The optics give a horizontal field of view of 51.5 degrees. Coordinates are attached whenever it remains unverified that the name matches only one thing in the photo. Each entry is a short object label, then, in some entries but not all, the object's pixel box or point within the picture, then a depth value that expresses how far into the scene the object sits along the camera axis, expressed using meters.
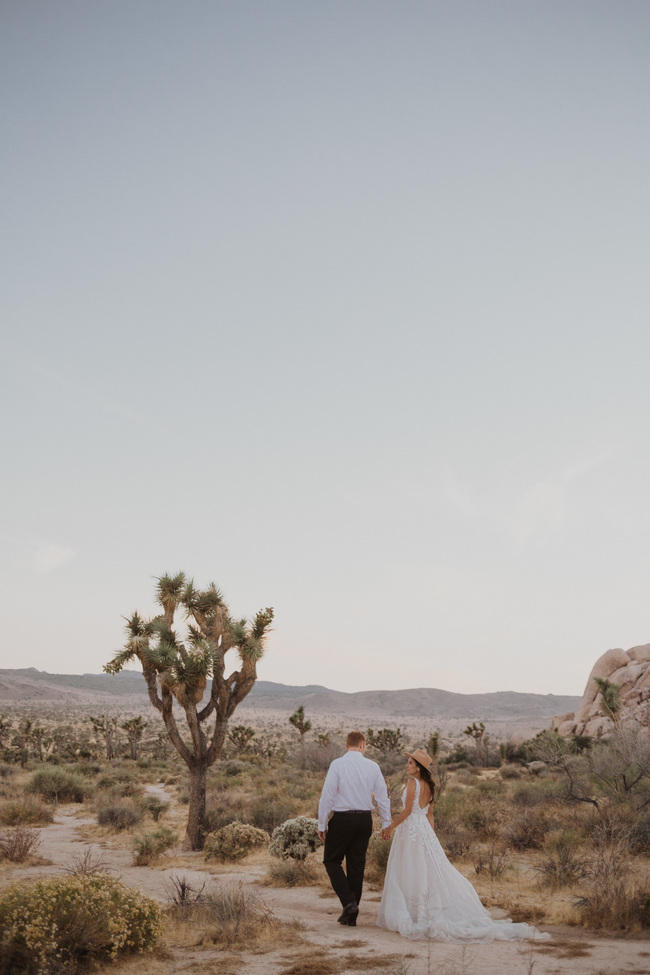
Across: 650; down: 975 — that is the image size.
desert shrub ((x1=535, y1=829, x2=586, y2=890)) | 9.51
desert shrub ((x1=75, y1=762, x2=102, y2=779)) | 28.64
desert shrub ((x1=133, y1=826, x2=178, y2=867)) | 12.45
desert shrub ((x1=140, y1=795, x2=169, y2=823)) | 18.92
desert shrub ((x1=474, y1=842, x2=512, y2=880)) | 10.20
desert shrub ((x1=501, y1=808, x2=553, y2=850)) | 13.10
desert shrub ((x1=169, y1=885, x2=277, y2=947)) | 6.61
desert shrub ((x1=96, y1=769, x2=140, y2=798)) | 23.30
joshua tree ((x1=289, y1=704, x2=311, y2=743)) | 38.47
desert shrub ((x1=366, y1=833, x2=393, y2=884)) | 10.55
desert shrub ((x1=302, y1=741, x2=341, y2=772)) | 30.15
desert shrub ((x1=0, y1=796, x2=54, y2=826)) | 17.34
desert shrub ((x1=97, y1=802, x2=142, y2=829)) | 16.94
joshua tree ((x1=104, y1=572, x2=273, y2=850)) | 14.20
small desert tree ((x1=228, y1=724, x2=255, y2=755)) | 40.04
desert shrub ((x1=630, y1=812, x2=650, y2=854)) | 11.54
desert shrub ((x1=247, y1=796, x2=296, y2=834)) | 16.20
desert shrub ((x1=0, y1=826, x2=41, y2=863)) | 11.43
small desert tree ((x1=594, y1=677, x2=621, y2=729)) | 31.83
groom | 7.17
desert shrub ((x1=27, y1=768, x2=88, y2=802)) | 22.64
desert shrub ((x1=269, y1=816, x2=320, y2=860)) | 11.56
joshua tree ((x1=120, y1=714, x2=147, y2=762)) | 38.33
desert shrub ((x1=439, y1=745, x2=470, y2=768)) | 34.47
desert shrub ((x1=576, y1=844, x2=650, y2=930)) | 7.04
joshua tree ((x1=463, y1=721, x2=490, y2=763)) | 36.41
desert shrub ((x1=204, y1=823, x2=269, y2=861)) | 13.05
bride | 6.52
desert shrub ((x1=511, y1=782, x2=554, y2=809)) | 17.60
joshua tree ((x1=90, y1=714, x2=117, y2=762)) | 36.50
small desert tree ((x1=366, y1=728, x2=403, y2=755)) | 33.50
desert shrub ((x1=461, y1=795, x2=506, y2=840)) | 13.81
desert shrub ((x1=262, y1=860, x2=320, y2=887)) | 10.66
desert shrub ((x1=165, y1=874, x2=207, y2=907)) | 7.89
